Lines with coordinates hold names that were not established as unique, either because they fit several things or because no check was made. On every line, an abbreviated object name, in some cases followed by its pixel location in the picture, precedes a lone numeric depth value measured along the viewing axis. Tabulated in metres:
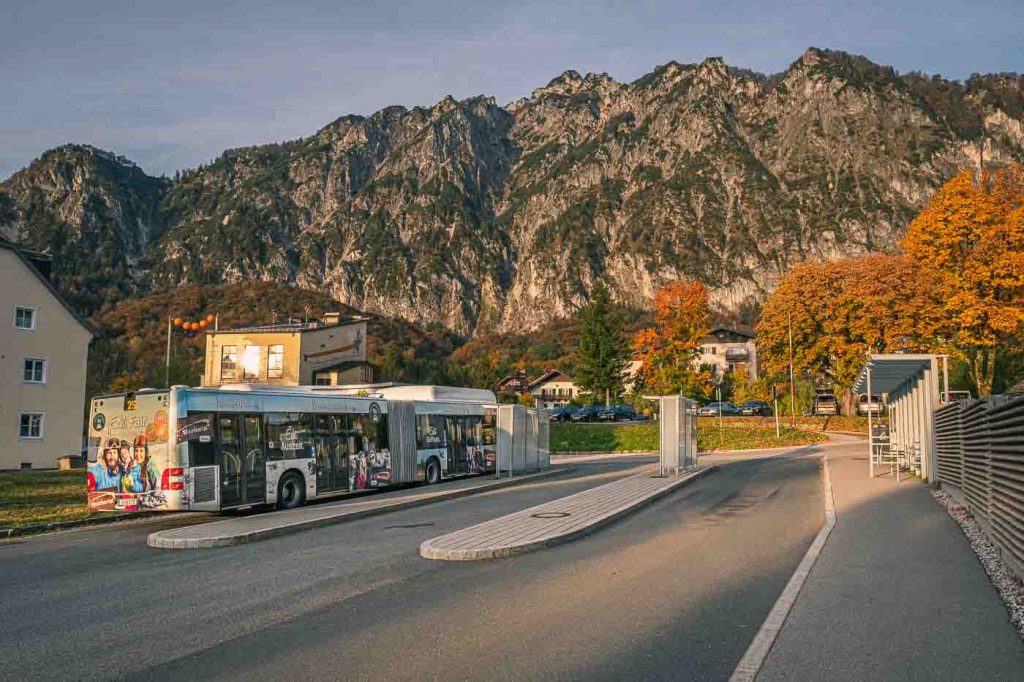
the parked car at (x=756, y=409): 80.19
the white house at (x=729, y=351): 133.50
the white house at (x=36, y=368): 40.78
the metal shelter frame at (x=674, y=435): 26.17
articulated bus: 17.72
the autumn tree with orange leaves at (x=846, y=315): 46.72
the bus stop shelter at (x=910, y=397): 21.75
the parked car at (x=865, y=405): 68.88
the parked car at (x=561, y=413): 74.12
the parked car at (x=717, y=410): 76.19
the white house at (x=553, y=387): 135.88
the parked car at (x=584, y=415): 73.69
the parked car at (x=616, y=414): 73.06
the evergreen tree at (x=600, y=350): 82.25
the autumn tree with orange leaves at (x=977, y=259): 40.50
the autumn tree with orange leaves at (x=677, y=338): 69.44
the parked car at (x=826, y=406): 68.25
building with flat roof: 64.81
